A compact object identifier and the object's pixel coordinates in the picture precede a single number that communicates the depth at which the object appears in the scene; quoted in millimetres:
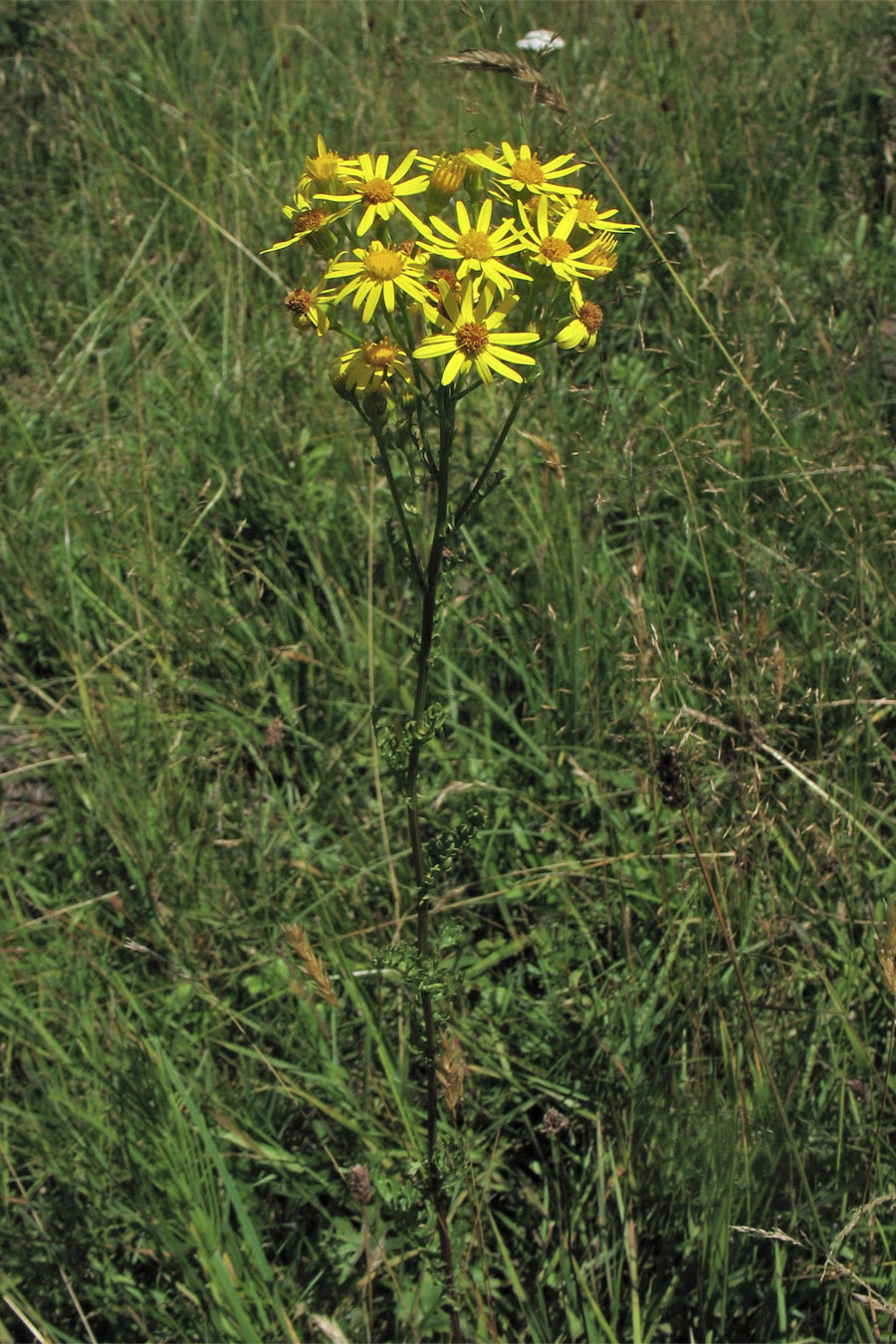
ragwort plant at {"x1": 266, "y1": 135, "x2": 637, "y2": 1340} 596
